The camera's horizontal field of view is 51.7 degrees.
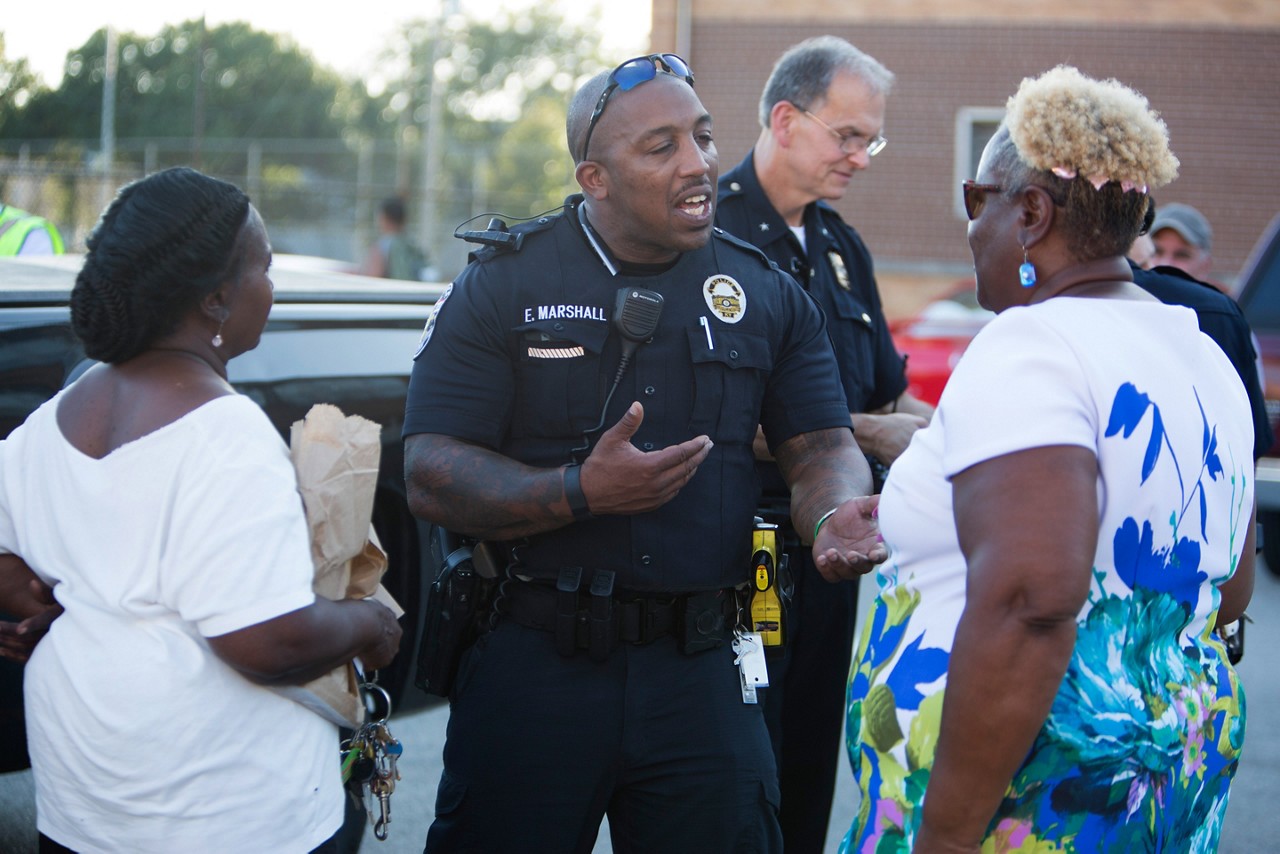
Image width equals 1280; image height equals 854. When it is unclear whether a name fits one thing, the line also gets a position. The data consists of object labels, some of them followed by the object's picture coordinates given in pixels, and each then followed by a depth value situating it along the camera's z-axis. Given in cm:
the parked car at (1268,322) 657
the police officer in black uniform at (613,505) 257
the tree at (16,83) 1972
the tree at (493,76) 6319
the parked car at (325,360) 318
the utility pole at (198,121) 1604
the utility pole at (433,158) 2638
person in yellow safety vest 497
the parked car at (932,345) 1085
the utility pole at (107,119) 1908
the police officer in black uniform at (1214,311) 354
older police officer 359
